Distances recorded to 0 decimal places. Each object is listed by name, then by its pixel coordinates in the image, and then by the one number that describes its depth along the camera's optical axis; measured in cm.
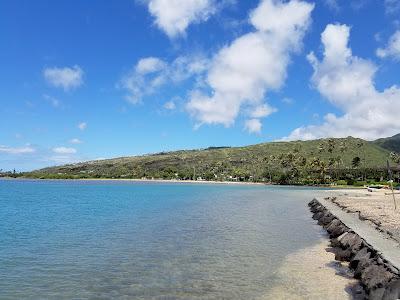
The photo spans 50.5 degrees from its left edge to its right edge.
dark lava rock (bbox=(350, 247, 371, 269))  1962
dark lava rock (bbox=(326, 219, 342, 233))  3232
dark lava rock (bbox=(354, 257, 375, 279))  1825
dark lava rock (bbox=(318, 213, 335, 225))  3711
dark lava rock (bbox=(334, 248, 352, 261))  2252
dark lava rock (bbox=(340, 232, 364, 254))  2231
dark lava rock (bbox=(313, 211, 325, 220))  4279
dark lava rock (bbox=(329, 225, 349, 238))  2888
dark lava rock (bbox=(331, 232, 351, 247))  2630
